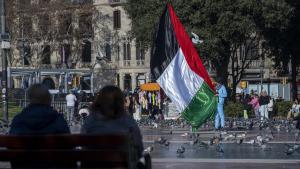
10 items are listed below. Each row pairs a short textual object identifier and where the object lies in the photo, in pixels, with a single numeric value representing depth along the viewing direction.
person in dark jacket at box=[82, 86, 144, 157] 8.12
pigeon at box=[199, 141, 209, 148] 19.09
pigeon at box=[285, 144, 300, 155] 16.88
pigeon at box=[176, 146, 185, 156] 17.45
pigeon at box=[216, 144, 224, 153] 17.97
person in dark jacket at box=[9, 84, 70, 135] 8.12
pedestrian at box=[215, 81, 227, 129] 26.06
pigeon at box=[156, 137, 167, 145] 19.91
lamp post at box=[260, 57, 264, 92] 68.25
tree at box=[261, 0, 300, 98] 46.78
